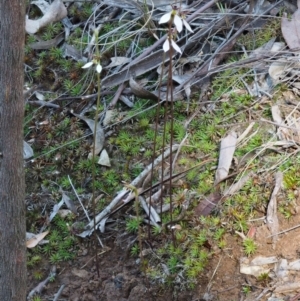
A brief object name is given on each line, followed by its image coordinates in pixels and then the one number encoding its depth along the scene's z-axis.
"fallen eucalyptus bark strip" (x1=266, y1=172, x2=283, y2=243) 3.28
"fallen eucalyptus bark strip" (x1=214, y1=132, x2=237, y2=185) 3.56
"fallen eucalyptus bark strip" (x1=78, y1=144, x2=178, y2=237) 3.65
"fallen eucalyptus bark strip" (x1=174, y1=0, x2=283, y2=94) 4.01
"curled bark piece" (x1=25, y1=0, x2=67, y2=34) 4.70
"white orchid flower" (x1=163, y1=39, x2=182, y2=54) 2.79
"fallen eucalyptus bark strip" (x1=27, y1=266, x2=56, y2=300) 3.49
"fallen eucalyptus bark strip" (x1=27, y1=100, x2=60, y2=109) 4.32
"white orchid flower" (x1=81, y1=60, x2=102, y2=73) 2.78
